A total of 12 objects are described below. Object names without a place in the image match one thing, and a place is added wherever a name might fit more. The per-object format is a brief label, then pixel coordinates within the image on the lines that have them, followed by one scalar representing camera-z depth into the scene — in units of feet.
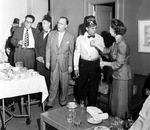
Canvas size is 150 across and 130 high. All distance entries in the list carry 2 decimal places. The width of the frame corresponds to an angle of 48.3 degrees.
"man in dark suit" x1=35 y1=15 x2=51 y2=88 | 11.29
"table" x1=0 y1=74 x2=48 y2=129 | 8.24
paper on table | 6.92
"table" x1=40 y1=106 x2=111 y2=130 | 6.52
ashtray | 7.92
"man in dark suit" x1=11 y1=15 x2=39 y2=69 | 11.66
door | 12.88
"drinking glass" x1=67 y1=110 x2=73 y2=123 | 6.81
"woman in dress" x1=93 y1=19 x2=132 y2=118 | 8.33
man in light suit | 10.72
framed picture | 9.75
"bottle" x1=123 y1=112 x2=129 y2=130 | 6.28
